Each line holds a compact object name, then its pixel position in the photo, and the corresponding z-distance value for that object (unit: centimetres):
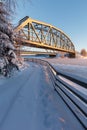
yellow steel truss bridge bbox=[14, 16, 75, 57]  2257
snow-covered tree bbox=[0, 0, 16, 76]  492
